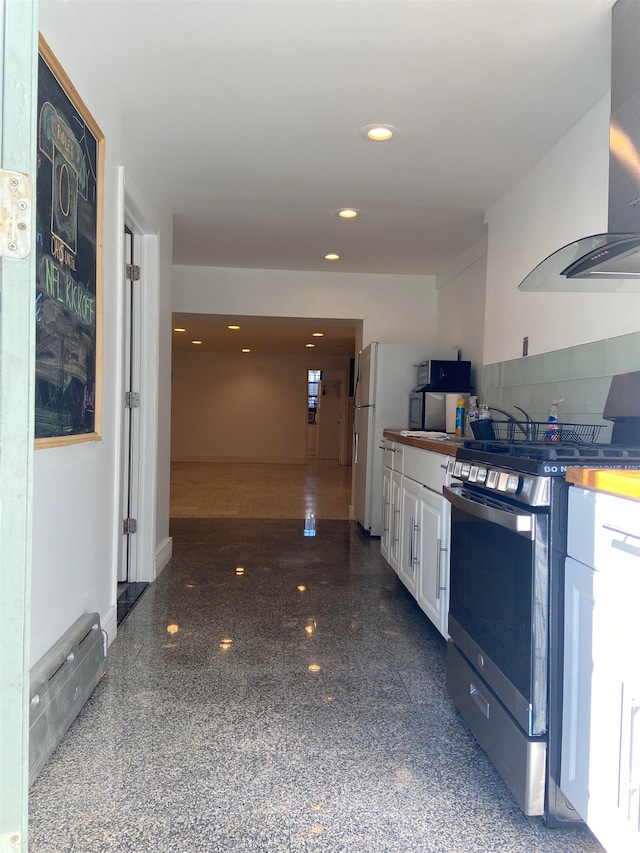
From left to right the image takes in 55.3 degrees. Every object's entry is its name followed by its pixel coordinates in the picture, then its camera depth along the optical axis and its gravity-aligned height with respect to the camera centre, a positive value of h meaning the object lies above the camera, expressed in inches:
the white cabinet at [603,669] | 46.6 -21.0
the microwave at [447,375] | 184.5 +11.3
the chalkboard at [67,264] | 68.7 +17.9
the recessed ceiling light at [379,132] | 112.1 +52.1
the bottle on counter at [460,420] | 163.2 -1.9
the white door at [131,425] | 139.4 -4.1
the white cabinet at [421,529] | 99.3 -22.3
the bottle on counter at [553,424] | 96.0 -1.4
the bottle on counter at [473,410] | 141.2 +0.7
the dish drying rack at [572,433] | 94.4 -2.9
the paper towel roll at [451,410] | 177.0 +0.8
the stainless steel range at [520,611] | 58.0 -20.6
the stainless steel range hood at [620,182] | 71.9 +28.8
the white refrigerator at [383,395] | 202.8 +5.6
